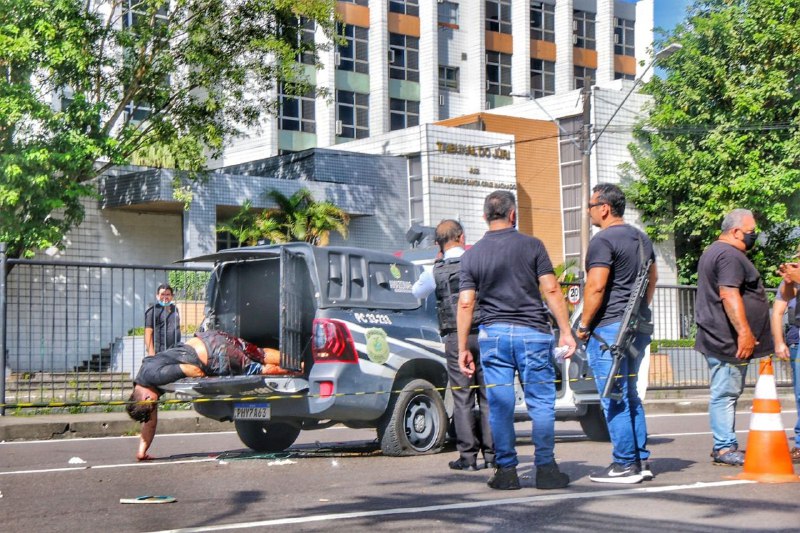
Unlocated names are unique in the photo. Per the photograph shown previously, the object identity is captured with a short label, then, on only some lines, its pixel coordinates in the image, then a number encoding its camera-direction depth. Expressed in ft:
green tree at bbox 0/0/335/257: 76.54
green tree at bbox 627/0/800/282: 115.34
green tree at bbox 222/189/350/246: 100.83
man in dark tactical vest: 29.58
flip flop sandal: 23.72
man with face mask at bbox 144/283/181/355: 49.19
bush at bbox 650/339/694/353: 67.56
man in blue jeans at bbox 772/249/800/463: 30.83
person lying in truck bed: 33.53
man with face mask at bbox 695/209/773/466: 28.66
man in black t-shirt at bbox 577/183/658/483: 25.48
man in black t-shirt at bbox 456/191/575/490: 24.94
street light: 88.53
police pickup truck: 32.65
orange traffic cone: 25.30
